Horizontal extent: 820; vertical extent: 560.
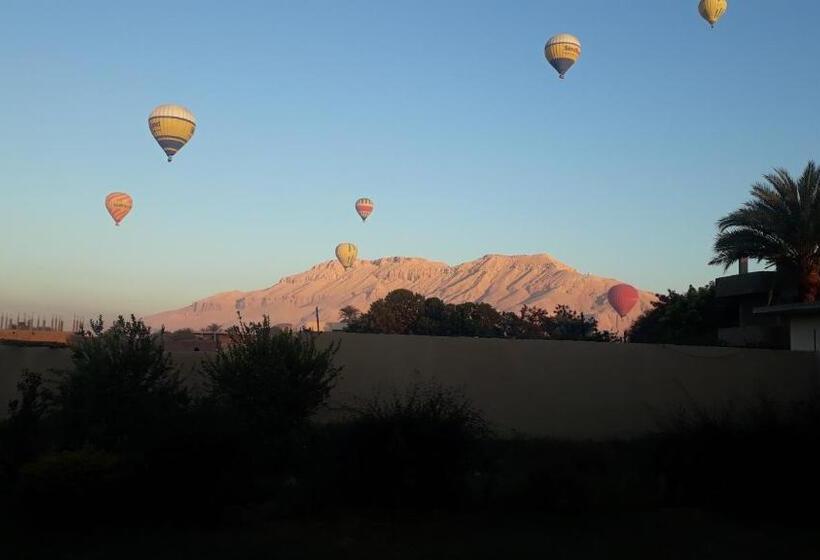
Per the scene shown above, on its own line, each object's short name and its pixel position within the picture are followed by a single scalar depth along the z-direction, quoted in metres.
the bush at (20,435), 11.90
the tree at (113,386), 13.19
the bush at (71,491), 9.96
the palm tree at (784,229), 35.31
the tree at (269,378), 14.62
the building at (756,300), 37.25
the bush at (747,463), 11.08
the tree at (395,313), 94.53
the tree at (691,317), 50.38
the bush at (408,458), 10.86
